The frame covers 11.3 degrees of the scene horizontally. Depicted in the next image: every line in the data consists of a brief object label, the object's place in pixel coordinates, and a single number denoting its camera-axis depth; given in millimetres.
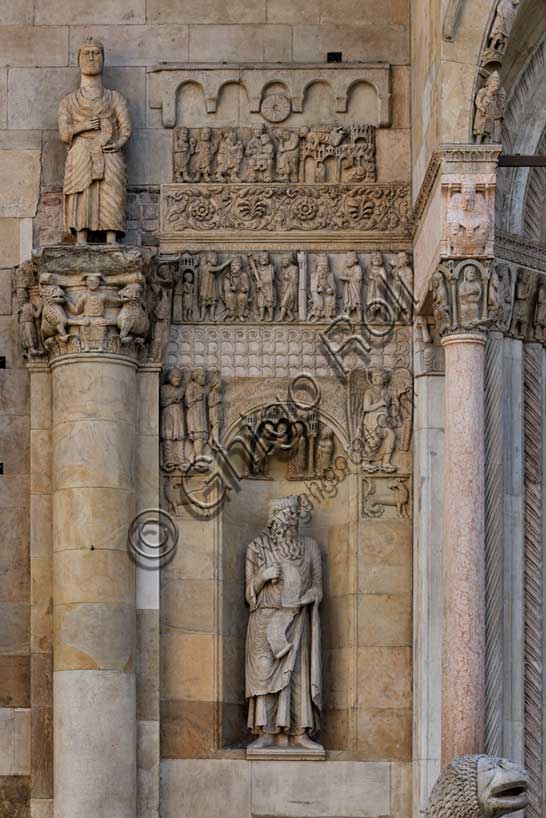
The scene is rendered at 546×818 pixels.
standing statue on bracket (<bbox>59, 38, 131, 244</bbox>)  20188
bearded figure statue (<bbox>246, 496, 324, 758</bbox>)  20078
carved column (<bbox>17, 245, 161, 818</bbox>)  19656
